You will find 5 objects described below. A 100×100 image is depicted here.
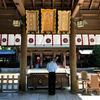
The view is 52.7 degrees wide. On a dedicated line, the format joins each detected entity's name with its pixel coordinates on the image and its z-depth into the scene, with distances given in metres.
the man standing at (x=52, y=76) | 5.34
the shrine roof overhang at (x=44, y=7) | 5.97
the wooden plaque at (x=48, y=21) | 6.01
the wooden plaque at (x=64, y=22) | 6.05
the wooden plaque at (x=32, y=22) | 6.01
